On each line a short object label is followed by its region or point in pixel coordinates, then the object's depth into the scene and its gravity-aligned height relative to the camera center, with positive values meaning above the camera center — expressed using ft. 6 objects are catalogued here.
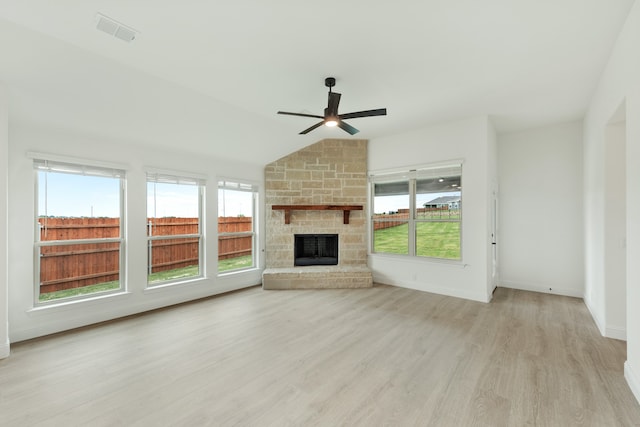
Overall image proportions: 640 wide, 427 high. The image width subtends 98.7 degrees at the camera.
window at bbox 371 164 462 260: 15.96 +0.19
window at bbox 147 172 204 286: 13.68 -0.64
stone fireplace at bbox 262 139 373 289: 18.53 +1.40
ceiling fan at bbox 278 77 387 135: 10.19 +3.84
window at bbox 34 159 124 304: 10.64 -0.59
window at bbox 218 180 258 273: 16.67 -0.59
